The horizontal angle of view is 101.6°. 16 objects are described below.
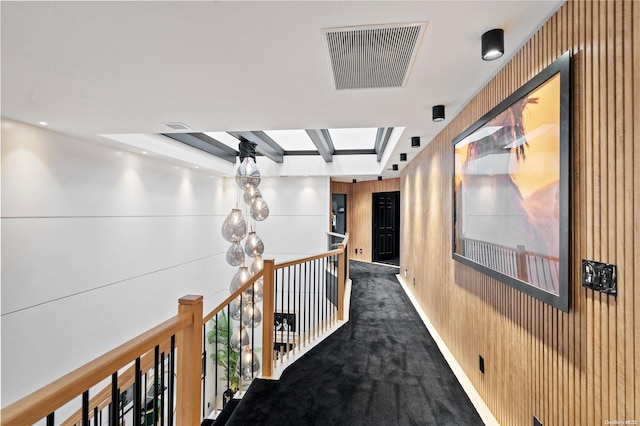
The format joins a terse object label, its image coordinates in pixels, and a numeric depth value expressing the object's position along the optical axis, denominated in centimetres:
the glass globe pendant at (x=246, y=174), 405
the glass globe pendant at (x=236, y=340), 399
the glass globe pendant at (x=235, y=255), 419
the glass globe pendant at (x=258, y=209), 430
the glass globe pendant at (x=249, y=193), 414
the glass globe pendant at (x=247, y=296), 324
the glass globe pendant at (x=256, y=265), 450
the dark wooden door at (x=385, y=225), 838
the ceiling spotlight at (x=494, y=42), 140
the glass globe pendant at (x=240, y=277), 428
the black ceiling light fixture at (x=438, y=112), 238
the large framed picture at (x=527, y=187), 122
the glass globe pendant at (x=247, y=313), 357
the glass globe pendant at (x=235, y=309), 389
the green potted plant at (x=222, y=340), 534
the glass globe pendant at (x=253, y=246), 442
